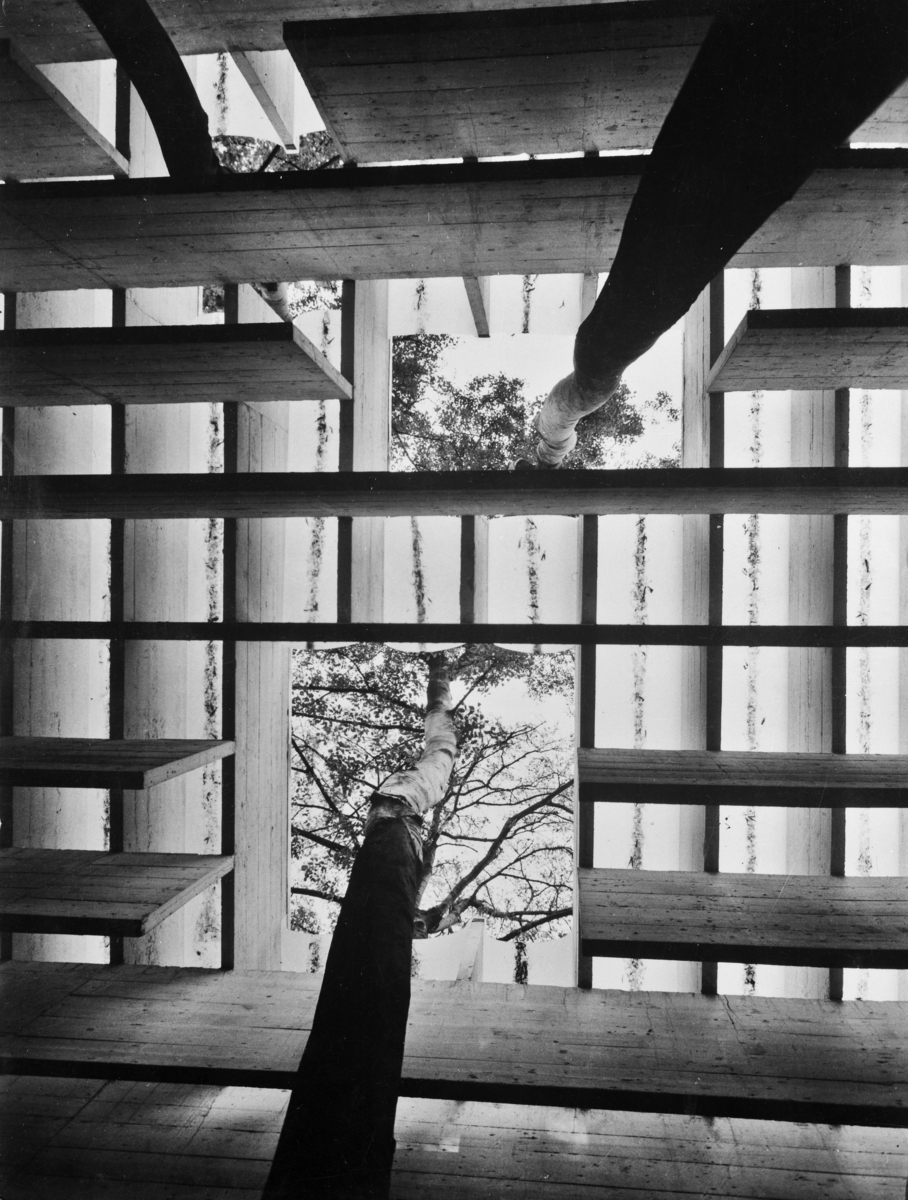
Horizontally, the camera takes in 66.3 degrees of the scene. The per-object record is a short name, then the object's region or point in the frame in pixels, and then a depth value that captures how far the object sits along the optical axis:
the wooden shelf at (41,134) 1.83
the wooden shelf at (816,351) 2.12
